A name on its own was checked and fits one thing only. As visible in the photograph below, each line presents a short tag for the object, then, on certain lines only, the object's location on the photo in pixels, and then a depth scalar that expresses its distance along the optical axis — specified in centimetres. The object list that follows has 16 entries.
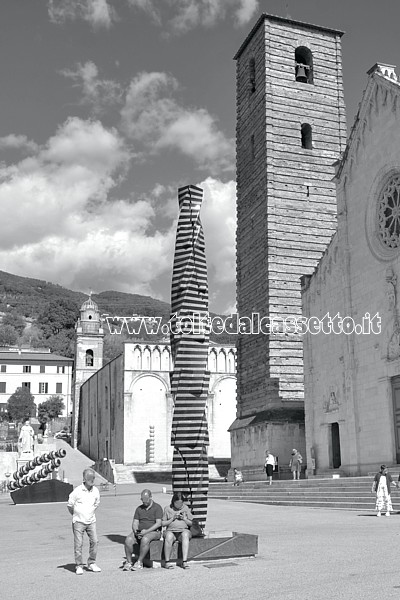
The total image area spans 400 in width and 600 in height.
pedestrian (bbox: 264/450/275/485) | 2710
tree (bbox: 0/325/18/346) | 14212
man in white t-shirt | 926
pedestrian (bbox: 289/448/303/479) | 2794
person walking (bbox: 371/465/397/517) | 1658
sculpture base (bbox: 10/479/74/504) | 3102
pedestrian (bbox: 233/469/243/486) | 3030
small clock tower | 7200
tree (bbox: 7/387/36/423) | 8881
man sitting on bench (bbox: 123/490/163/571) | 939
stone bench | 947
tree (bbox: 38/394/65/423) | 9460
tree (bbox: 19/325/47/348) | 14138
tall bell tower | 3294
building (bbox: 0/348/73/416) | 10300
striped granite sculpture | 1077
